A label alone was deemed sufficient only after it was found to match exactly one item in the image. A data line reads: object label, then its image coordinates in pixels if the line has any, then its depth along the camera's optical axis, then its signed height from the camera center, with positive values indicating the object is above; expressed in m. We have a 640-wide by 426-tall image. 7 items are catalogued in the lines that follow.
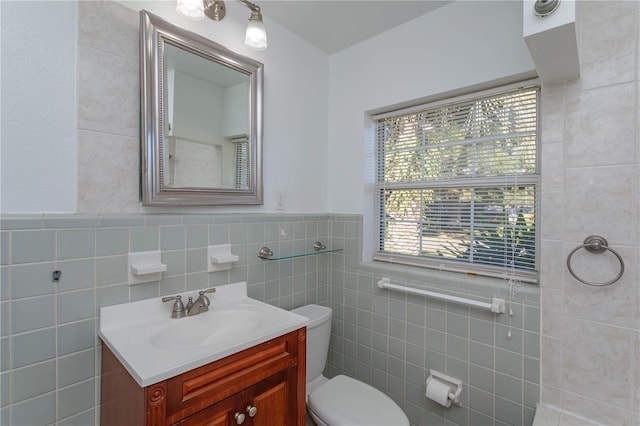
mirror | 1.28 +0.44
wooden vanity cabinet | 0.91 -0.61
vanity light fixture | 1.20 +0.83
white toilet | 1.40 -0.94
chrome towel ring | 1.14 -0.14
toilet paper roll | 1.53 -0.92
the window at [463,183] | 1.50 +0.17
